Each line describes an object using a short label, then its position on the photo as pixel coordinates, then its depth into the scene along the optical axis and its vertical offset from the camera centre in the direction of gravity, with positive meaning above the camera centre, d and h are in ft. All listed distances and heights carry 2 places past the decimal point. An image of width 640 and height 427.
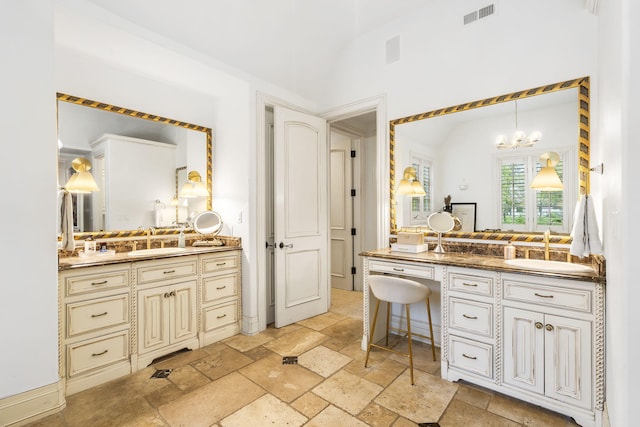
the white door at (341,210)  16.11 +0.10
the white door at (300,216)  11.00 -0.13
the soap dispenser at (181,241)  10.36 -0.92
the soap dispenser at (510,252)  7.86 -1.10
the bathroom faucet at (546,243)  7.48 -0.84
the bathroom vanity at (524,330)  5.82 -2.60
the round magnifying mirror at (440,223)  9.02 -0.38
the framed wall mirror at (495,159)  7.37 +1.45
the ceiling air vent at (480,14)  8.42 +5.57
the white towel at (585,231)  6.00 -0.45
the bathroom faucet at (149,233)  9.86 -0.60
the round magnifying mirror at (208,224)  10.98 -0.38
